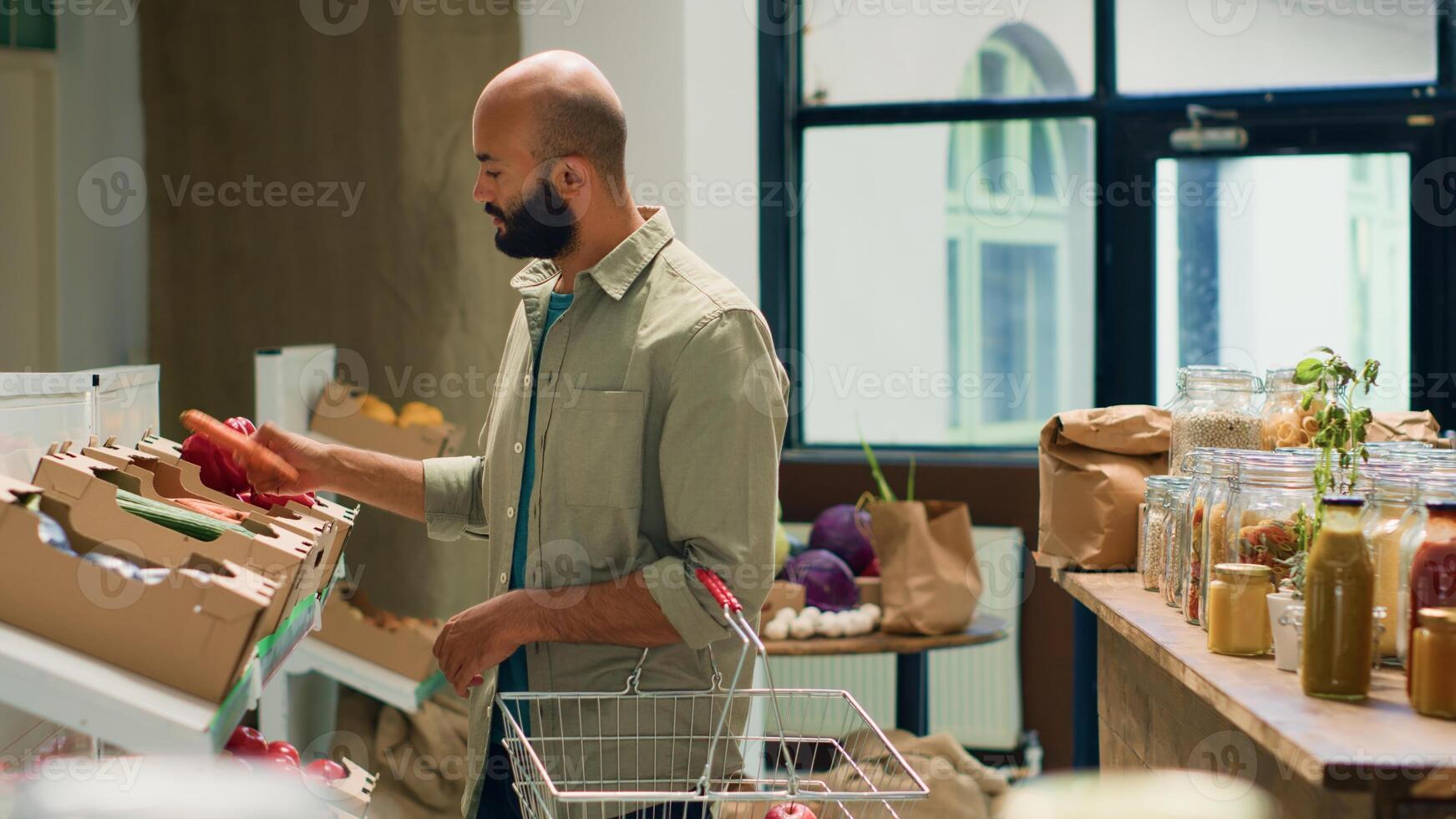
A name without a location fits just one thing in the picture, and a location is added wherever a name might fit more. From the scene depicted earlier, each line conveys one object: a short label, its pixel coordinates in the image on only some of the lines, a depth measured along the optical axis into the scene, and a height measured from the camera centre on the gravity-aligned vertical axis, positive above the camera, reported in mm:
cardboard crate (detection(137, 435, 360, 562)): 4125 -116
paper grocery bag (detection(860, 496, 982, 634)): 5547 -399
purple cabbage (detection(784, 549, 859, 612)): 5737 -448
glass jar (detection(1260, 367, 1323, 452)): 4468 -58
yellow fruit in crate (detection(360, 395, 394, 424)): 5416 -52
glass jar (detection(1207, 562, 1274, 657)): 4067 -250
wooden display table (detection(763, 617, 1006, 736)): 5545 -577
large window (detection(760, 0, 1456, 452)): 6700 +482
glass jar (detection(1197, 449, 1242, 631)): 4162 -157
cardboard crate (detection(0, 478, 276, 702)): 3702 -181
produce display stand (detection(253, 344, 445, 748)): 5164 -532
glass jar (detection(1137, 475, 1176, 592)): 4446 -211
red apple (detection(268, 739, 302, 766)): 4169 -408
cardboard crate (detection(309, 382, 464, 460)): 5325 -96
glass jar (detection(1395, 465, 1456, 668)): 3909 -149
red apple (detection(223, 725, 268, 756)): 4142 -396
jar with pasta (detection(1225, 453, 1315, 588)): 4115 -150
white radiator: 6791 -786
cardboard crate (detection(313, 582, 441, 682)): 5296 -508
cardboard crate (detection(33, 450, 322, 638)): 3809 -136
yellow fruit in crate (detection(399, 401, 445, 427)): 5480 -62
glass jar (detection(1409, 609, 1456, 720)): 3820 -250
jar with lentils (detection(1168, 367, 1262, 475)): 4477 -52
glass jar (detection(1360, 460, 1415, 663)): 3975 -157
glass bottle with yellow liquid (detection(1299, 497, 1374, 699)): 3874 -209
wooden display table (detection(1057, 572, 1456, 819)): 3718 -304
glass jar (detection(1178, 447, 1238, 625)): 4208 -187
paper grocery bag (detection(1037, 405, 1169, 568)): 4637 -155
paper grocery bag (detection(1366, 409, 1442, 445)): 4609 -80
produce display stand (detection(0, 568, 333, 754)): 3651 -236
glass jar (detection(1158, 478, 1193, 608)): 4303 -211
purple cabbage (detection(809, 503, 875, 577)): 6080 -369
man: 4173 -90
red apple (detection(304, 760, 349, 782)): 4257 -458
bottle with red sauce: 3875 -176
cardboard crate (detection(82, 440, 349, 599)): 3979 -124
